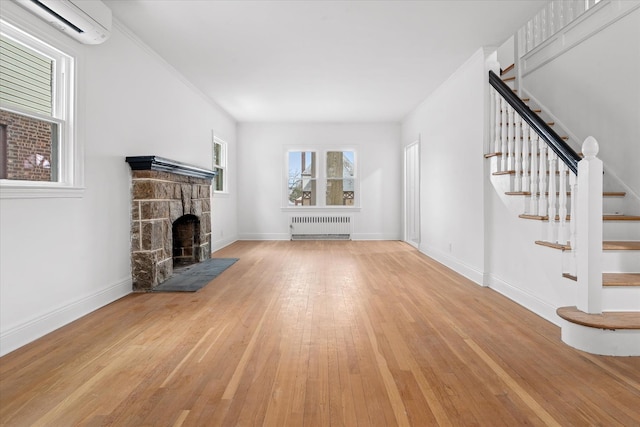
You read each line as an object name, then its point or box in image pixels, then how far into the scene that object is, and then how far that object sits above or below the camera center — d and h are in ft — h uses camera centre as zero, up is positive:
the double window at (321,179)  28.12 +2.37
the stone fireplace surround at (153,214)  12.51 -0.18
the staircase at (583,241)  7.45 -0.82
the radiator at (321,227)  27.73 -1.37
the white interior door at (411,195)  25.95 +1.03
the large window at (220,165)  24.04 +3.04
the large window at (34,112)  7.95 +2.34
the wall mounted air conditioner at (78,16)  8.14 +4.67
